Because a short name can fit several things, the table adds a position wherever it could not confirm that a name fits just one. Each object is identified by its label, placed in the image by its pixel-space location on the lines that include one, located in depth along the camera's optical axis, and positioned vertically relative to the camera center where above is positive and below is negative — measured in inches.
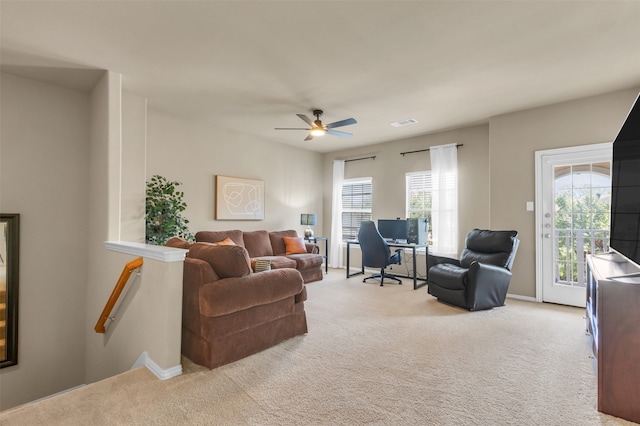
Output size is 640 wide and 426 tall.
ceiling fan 158.9 +46.8
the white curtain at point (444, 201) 210.8 +9.4
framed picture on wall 211.7 +10.6
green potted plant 163.8 -0.2
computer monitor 217.0 -10.4
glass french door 149.3 +0.1
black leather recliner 144.1 -27.9
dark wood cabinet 67.6 -29.0
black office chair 199.5 -23.2
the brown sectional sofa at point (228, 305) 89.6 -28.0
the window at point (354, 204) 264.2 +8.7
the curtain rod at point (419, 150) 210.1 +47.2
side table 246.9 -23.2
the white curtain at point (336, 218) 272.7 -3.7
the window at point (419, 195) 227.1 +14.3
